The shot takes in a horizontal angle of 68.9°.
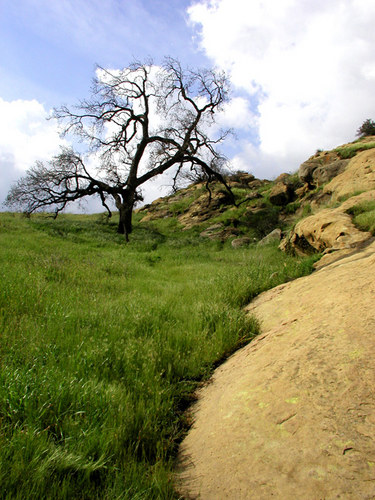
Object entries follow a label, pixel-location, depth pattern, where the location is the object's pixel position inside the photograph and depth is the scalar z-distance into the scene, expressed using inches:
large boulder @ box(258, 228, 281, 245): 503.1
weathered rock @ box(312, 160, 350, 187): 557.3
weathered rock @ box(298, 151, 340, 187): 642.2
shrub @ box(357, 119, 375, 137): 807.7
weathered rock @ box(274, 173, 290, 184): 829.0
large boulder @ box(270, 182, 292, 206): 698.8
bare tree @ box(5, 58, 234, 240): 754.8
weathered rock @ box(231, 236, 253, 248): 587.3
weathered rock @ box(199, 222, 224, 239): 714.8
